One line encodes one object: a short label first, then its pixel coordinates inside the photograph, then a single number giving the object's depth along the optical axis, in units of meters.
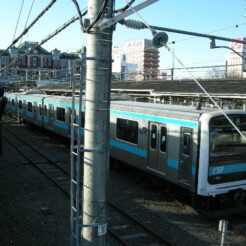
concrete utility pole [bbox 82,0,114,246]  4.74
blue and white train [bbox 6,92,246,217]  9.35
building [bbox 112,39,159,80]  84.89
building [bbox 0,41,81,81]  78.38
